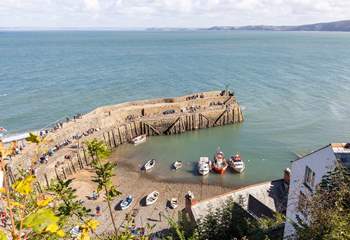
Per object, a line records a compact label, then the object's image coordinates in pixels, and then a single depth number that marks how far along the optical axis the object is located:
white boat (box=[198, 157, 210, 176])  44.75
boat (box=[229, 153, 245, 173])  45.47
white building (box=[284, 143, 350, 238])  17.09
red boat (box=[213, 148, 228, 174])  45.22
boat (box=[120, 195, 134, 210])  36.59
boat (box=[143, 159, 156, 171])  46.78
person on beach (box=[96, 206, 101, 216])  34.35
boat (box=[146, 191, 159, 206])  37.46
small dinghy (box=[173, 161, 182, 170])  46.81
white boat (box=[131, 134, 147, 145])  55.15
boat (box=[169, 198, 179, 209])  36.62
